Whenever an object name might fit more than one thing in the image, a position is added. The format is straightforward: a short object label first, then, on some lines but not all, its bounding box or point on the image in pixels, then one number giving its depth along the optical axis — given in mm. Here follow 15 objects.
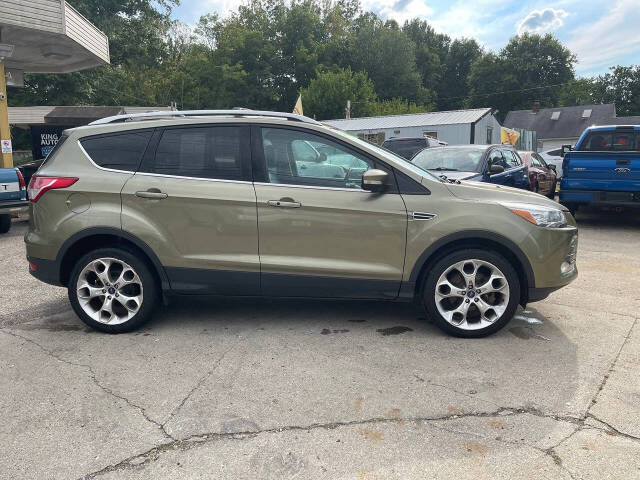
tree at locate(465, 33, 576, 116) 65312
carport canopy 11617
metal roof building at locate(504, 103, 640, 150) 51344
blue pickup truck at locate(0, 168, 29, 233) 9195
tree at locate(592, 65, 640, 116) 63094
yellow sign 30159
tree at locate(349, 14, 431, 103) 61219
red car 11906
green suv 3971
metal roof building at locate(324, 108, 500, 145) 28422
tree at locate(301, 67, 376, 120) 45750
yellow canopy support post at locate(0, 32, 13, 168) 12578
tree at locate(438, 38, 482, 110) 74500
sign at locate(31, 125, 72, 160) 18219
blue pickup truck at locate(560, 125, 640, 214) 9039
